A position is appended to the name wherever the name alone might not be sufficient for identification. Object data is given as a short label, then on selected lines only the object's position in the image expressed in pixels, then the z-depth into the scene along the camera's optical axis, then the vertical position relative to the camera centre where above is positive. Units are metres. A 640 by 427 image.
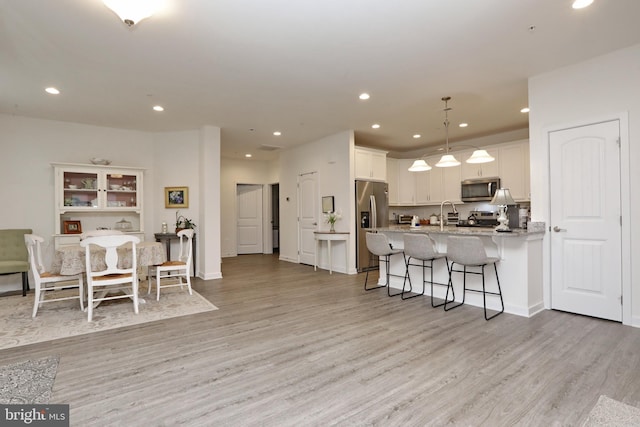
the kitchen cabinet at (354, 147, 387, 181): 6.39 +1.00
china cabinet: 5.27 +0.28
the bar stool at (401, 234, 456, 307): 4.01 -0.48
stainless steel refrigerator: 6.32 +0.01
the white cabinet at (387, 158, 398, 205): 7.75 +0.80
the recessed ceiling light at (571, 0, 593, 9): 2.45 +1.59
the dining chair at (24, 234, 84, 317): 3.61 -0.69
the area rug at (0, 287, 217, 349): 3.15 -1.15
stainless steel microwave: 6.28 +0.45
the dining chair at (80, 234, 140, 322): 3.48 -0.59
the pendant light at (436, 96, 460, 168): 4.38 +0.70
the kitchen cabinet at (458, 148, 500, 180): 6.31 +0.89
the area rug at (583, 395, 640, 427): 1.72 -1.14
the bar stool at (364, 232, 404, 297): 4.49 -0.47
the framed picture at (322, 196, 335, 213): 6.61 +0.18
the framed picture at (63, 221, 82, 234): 5.39 -0.20
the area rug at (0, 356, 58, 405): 2.02 -1.14
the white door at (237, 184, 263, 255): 9.41 -0.16
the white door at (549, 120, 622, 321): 3.31 -0.11
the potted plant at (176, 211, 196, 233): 6.09 -0.17
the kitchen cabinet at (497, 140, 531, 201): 5.90 +0.78
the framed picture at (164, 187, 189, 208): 6.21 +0.33
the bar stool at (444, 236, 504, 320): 3.48 -0.48
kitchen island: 3.55 -0.67
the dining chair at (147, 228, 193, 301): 4.34 -0.71
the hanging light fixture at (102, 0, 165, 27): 2.19 +1.43
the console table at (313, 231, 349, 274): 6.18 -0.47
